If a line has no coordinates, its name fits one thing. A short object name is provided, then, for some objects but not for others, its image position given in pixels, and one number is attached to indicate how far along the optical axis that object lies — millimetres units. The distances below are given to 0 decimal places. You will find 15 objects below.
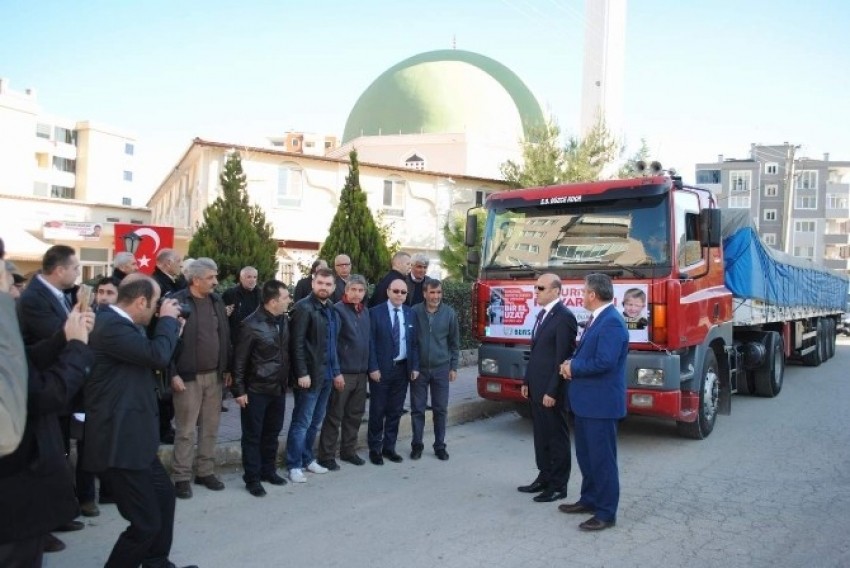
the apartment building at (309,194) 26953
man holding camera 3672
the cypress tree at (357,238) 15750
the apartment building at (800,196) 69750
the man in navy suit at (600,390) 5164
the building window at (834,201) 71438
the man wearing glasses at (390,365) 7086
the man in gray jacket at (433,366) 7238
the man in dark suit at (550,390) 5895
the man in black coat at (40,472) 2871
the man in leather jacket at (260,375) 5898
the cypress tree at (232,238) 14930
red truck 7219
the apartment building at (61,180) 34469
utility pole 32406
